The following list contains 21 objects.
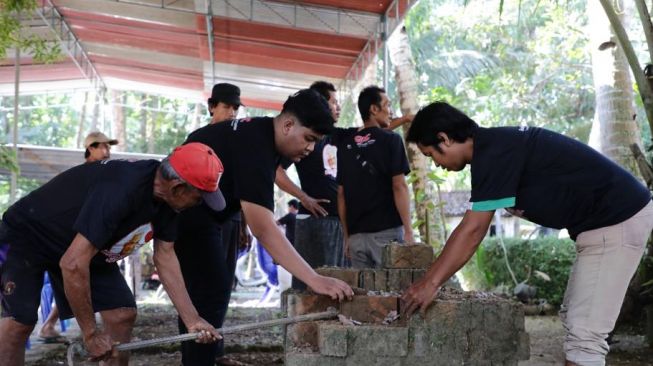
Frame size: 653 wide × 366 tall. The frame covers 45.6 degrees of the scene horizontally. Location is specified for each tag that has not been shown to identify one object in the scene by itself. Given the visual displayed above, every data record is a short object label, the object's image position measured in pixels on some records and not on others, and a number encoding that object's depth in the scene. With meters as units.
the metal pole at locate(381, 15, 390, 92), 9.38
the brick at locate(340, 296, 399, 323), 3.93
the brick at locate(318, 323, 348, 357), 3.69
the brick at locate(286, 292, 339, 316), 4.11
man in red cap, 3.31
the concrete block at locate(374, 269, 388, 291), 4.59
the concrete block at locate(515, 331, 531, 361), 3.77
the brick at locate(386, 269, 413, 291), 4.61
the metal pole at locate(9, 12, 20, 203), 8.59
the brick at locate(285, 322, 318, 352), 4.05
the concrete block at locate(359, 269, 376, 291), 4.55
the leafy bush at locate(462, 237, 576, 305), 11.37
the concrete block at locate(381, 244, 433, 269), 4.65
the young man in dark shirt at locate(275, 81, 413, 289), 6.24
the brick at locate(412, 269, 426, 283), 4.63
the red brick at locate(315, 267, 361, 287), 4.36
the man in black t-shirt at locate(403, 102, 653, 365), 3.58
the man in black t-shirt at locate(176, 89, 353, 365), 3.89
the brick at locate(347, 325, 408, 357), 3.72
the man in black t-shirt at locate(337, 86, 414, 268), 5.86
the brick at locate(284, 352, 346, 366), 3.71
